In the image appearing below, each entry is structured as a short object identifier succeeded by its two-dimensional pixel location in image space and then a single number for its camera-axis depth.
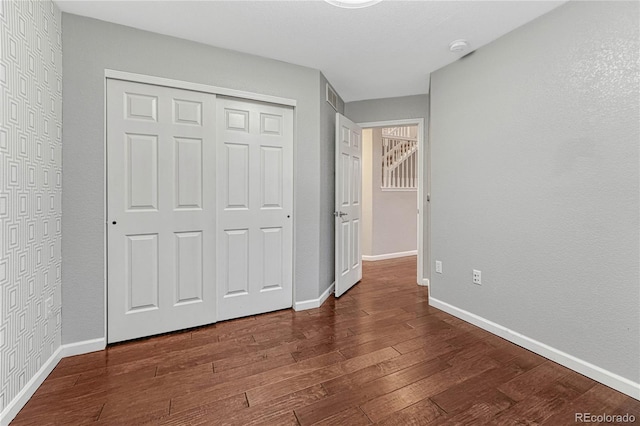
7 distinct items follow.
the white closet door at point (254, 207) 2.51
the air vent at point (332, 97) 3.07
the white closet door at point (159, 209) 2.11
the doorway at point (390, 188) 5.01
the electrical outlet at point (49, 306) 1.76
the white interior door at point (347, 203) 3.08
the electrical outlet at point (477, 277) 2.44
